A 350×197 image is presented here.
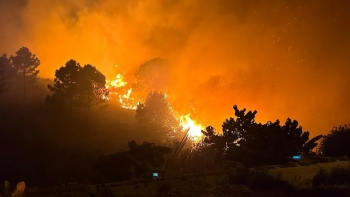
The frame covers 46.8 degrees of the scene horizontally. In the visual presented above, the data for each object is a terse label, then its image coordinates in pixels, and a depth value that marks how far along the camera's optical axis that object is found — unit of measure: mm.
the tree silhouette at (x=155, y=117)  66006
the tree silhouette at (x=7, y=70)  75500
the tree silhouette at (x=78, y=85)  62781
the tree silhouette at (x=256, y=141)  30422
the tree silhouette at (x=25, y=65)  74062
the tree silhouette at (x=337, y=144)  33594
